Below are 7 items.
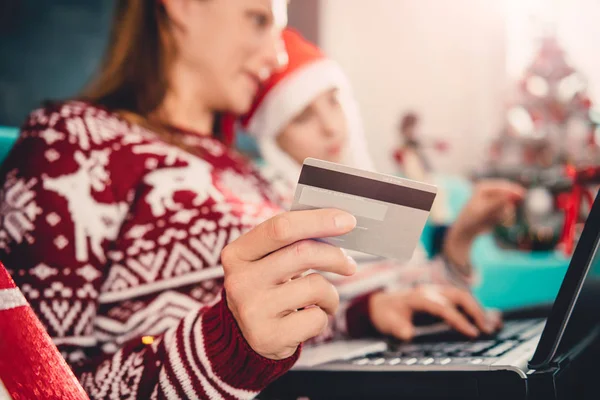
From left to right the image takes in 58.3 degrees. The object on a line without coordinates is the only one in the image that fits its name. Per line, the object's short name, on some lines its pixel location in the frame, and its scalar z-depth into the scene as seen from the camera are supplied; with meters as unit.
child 1.07
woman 0.38
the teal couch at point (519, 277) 1.41
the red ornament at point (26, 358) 0.28
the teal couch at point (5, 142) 0.68
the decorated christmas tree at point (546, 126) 2.43
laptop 0.41
